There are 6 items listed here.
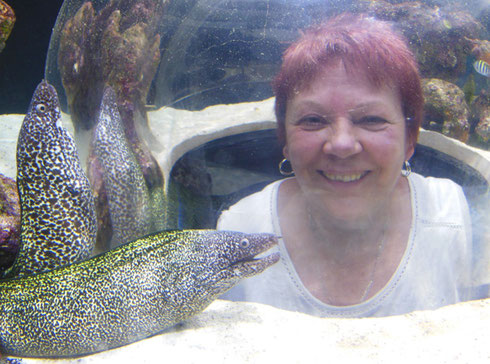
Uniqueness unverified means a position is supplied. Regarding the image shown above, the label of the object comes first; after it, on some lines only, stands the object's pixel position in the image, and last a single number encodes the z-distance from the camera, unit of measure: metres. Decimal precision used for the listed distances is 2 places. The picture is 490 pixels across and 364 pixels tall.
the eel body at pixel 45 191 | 0.63
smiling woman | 0.57
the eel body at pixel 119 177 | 0.71
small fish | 0.65
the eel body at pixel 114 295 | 0.57
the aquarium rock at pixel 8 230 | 0.69
